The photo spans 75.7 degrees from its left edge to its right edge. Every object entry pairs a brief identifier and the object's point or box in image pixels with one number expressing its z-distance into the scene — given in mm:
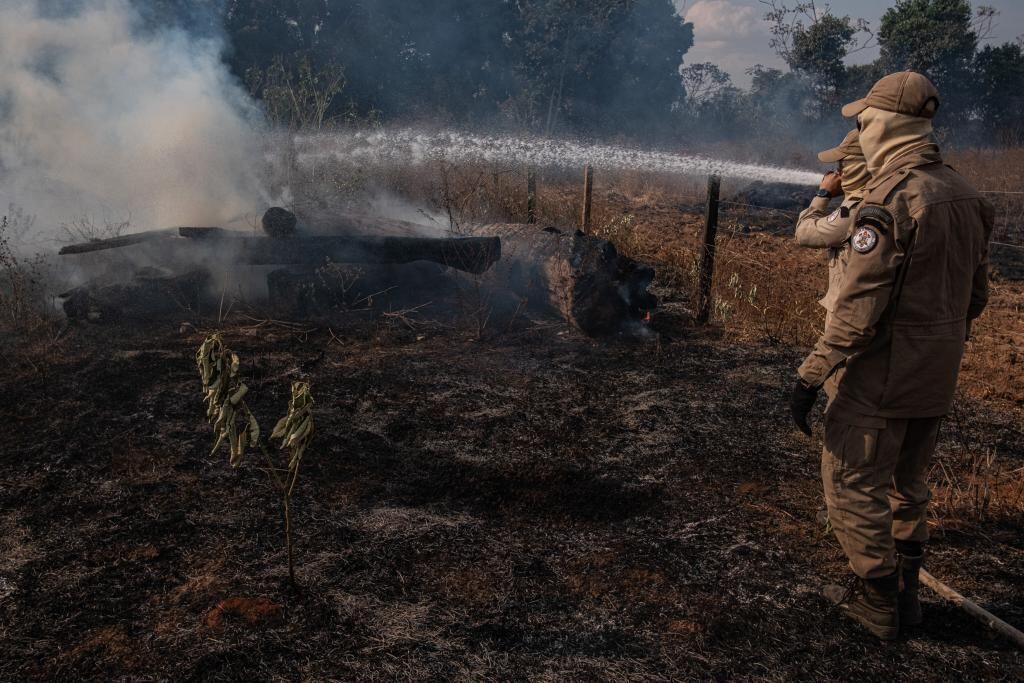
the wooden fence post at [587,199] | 8465
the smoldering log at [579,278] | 6250
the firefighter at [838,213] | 2713
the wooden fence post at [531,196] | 9219
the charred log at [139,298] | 6348
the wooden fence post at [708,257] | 6418
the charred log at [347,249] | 6836
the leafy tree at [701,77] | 30428
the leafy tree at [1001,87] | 21312
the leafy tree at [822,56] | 21484
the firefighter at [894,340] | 2367
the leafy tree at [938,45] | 20484
